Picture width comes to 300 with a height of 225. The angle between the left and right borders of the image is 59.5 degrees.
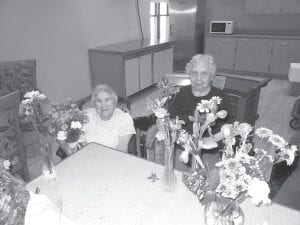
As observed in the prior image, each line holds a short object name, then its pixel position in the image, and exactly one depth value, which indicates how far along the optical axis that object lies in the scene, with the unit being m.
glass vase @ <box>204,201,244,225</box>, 0.92
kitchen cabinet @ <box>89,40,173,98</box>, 4.27
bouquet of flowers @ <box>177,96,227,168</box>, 0.95
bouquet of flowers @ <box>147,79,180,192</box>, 1.06
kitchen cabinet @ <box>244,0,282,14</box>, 5.58
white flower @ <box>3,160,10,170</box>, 1.14
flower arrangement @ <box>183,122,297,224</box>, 0.79
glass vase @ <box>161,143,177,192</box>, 1.27
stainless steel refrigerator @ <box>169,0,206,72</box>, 6.23
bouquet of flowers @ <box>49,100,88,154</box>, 1.35
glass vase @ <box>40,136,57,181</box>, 1.34
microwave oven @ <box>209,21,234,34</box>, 6.11
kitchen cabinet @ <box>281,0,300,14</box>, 5.41
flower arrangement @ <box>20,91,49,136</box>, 1.18
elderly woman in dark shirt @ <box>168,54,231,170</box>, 2.06
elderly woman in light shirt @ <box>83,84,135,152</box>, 1.93
